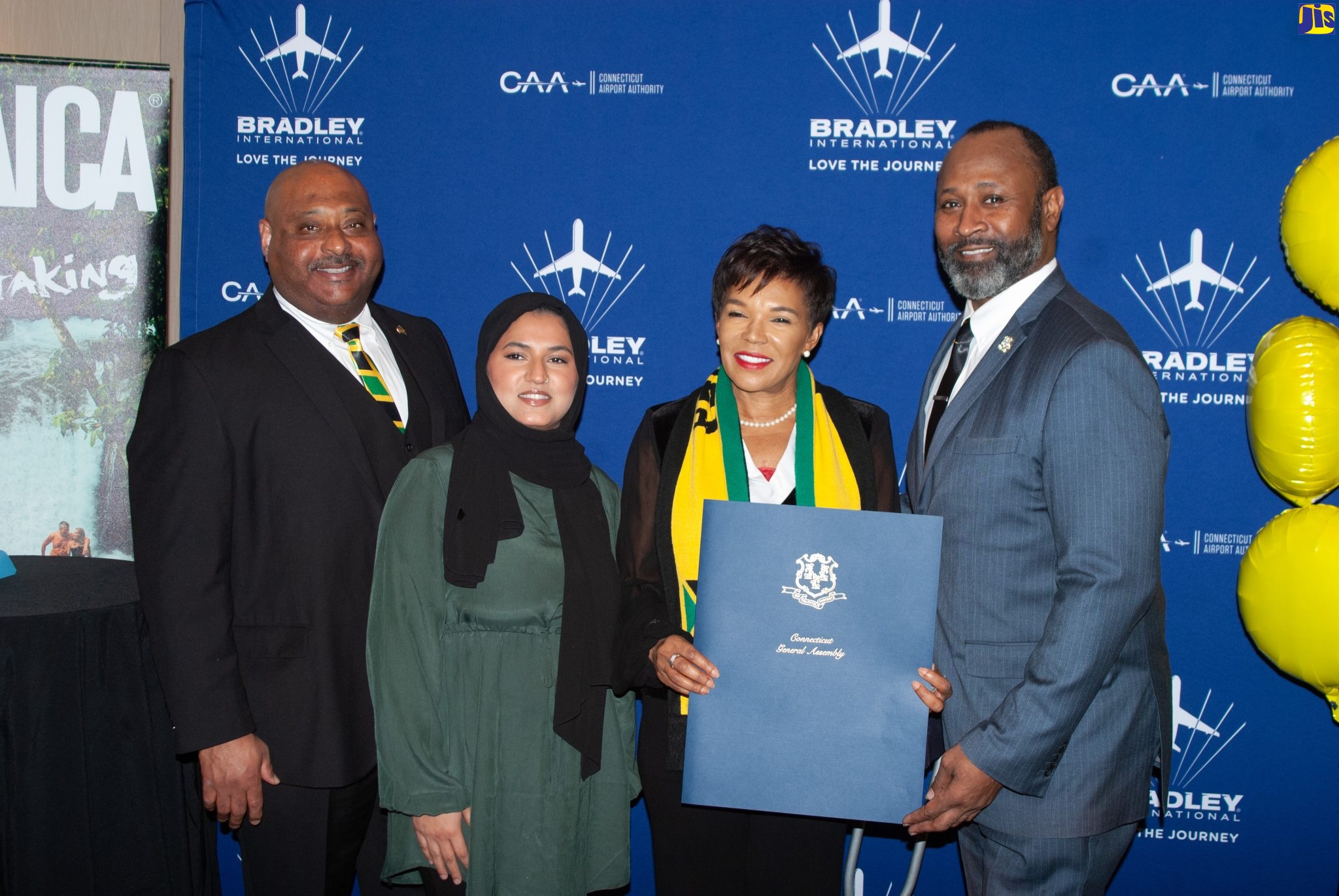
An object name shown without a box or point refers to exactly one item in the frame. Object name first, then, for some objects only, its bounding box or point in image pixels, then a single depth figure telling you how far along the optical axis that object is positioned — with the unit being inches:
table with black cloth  87.0
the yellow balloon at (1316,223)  100.6
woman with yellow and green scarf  85.7
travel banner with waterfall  123.4
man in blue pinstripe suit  72.4
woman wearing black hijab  79.0
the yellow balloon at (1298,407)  102.2
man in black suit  86.0
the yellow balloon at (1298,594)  101.0
